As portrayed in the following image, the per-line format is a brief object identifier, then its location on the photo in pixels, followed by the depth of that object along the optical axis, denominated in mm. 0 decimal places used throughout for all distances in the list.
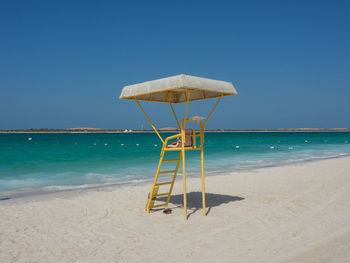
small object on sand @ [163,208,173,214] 6708
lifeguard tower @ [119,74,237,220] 5664
